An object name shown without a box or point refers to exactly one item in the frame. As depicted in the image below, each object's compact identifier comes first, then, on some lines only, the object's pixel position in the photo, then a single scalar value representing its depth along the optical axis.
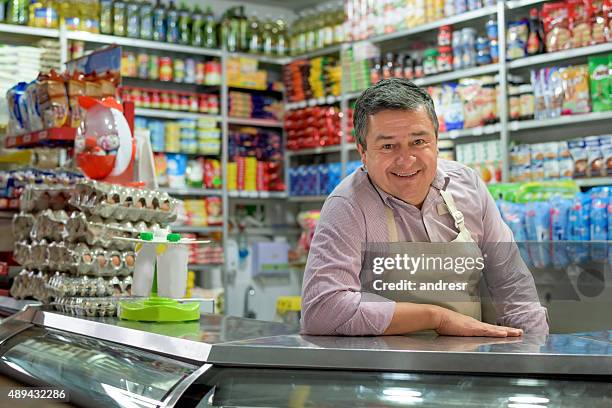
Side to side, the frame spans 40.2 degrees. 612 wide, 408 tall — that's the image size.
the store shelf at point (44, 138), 3.53
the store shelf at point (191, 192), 7.18
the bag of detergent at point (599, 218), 4.58
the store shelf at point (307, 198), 7.37
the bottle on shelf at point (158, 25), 7.12
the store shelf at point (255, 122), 7.63
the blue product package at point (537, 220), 4.61
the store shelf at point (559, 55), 5.12
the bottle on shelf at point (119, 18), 6.86
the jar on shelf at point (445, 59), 6.06
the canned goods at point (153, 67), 7.16
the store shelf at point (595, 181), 5.04
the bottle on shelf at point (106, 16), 6.82
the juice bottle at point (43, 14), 6.48
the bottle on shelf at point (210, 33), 7.43
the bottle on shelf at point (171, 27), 7.20
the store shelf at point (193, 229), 7.20
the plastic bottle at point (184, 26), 7.27
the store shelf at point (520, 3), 5.50
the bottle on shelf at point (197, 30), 7.37
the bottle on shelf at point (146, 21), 7.04
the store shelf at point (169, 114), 7.08
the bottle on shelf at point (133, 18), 6.96
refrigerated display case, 1.48
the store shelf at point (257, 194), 7.54
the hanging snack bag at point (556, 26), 5.30
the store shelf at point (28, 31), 6.34
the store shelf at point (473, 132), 5.69
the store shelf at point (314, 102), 7.22
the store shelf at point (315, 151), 7.26
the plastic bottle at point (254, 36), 7.74
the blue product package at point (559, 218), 4.61
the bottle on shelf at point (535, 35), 5.48
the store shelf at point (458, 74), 5.73
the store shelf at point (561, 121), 5.11
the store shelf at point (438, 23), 5.78
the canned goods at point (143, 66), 7.07
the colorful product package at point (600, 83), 5.07
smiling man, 1.85
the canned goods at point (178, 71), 7.27
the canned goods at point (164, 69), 7.19
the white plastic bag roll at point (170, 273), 2.53
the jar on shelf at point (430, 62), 6.16
